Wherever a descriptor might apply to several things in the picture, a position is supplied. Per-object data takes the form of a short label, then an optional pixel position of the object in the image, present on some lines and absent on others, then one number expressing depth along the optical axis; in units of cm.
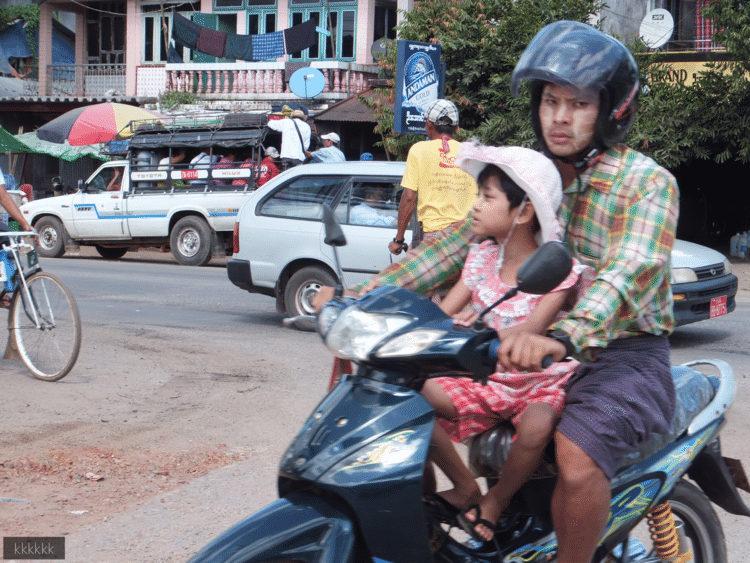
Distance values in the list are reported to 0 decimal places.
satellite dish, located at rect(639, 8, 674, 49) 1811
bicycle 652
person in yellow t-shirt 703
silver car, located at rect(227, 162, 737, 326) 873
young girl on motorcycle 250
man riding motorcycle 240
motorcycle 211
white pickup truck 1627
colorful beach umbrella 1977
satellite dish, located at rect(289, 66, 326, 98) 2288
